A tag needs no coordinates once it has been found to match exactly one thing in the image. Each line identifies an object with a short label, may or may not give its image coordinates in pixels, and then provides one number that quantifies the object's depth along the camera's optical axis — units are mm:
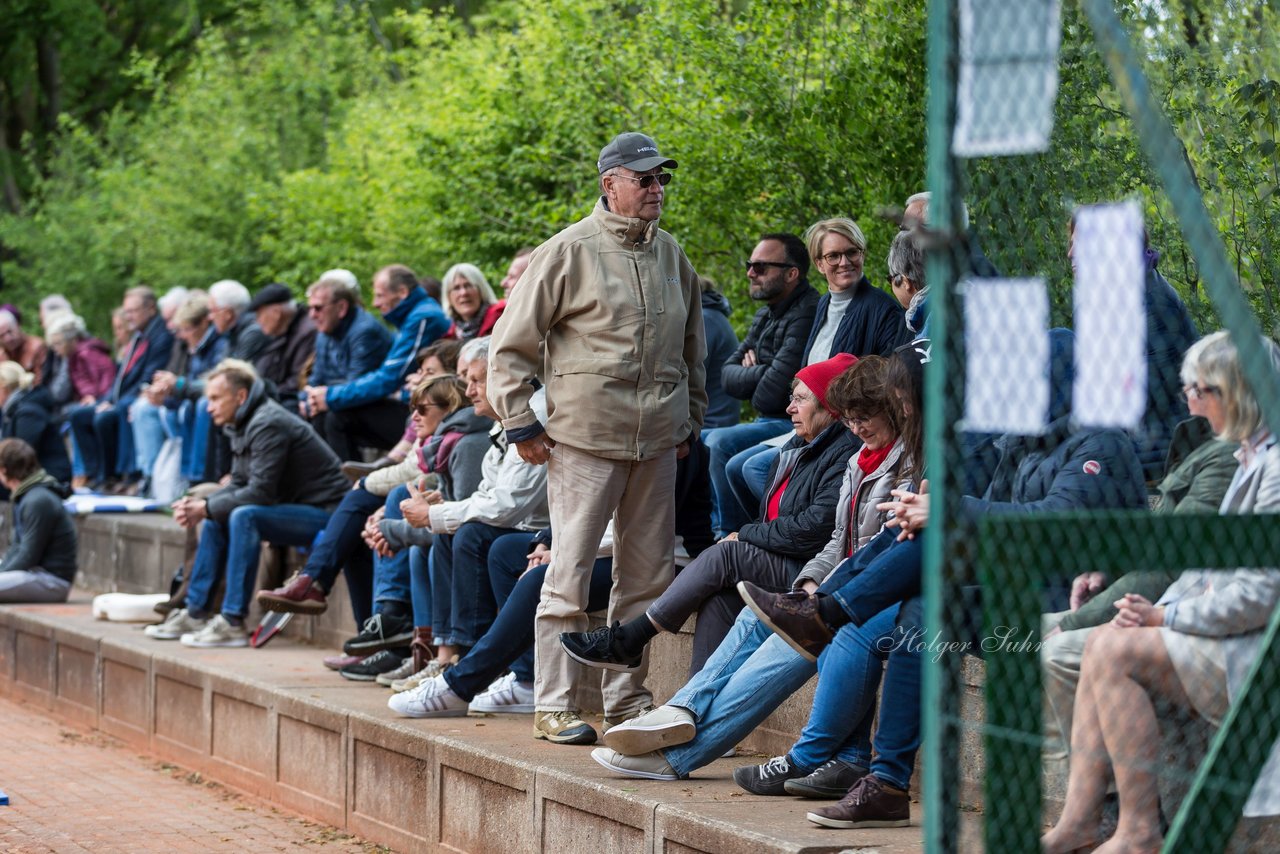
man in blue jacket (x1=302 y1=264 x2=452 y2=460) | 20828
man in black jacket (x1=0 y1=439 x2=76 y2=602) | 23734
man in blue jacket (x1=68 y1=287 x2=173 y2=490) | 27922
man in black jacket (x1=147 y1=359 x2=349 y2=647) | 19109
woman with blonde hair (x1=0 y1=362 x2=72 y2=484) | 28516
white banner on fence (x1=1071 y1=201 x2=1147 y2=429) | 7266
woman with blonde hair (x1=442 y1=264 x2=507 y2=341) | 19219
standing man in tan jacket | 12367
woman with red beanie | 11617
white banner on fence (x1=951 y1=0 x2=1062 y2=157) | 6656
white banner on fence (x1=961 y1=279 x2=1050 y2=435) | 6809
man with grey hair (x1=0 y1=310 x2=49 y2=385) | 31922
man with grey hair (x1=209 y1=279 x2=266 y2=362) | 24437
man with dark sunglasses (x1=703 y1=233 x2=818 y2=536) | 14789
